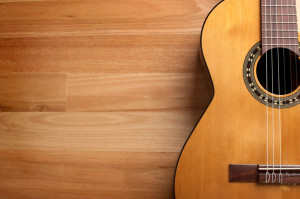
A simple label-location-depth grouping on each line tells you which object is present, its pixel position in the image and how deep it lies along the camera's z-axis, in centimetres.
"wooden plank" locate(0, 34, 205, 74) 100
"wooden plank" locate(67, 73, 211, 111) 99
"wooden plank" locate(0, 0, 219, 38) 100
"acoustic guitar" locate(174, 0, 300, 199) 74
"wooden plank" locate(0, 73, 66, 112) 104
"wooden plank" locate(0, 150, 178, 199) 98
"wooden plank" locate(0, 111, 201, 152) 99
